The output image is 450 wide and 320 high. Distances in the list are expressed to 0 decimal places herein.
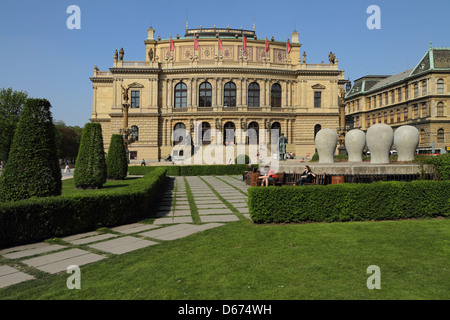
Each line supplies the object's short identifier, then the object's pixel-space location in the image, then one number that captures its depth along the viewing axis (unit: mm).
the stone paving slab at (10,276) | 4805
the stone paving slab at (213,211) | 11095
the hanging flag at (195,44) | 48706
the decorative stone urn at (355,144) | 17078
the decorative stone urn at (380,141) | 14922
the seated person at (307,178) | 12320
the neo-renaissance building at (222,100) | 48094
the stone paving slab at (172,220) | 9640
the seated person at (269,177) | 12905
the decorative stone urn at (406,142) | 15109
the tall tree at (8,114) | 40375
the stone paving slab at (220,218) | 9750
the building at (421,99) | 50594
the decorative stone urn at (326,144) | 16688
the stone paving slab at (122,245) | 6612
